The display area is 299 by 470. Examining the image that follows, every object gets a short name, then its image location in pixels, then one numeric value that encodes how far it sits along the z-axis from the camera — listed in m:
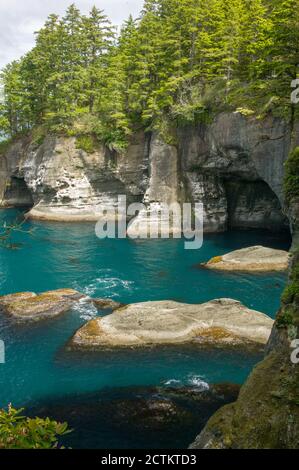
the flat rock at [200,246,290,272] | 34.81
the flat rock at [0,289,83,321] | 26.07
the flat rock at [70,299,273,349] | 21.89
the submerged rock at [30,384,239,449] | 14.60
